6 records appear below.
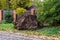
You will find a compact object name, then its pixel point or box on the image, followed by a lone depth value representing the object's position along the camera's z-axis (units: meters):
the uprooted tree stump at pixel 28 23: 11.19
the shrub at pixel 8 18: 15.68
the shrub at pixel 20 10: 14.65
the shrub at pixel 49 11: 10.93
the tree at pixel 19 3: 15.34
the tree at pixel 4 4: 16.22
